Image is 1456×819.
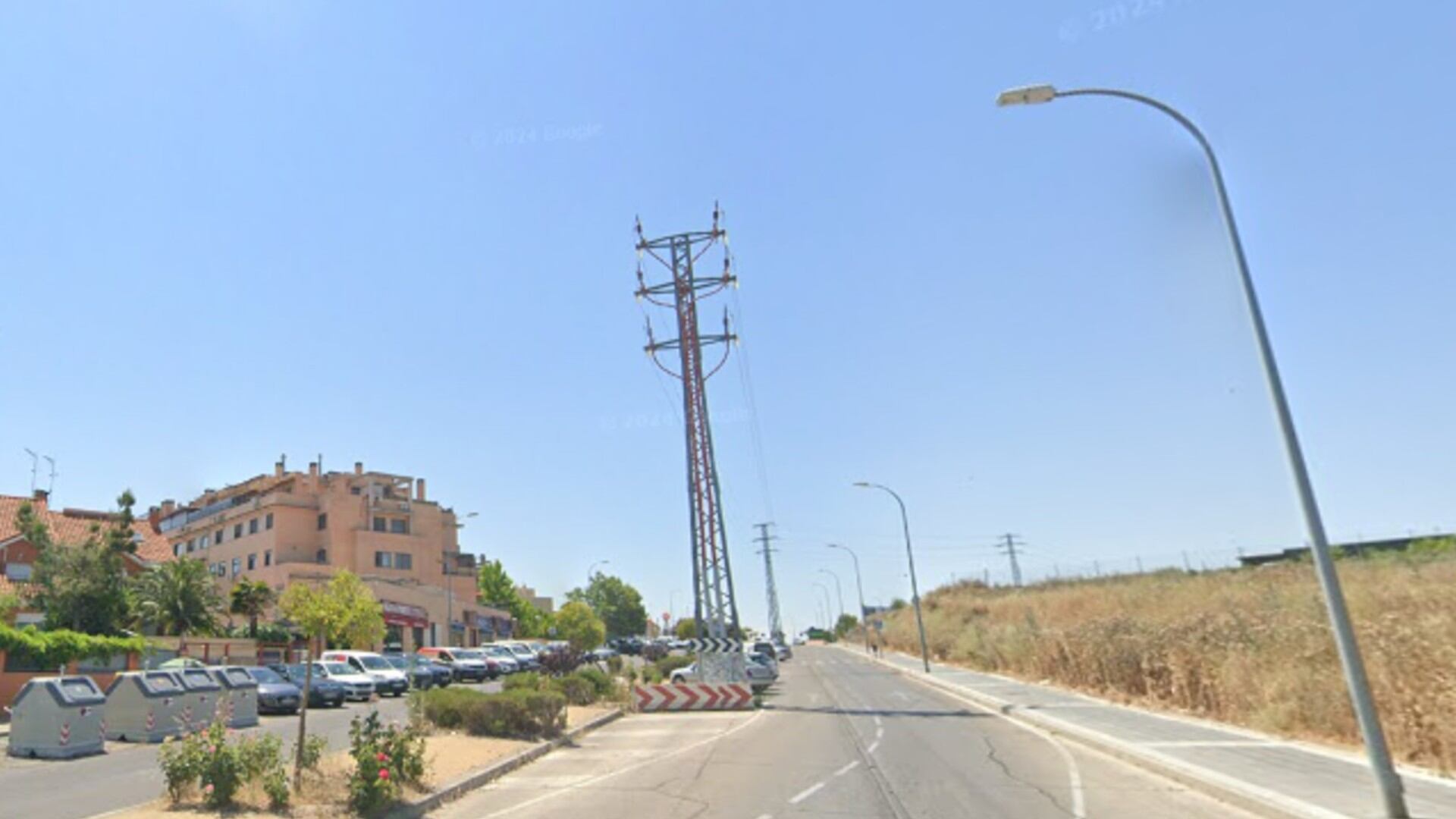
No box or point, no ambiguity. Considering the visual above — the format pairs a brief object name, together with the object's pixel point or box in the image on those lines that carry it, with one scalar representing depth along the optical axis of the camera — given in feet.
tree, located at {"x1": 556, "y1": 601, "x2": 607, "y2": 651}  177.27
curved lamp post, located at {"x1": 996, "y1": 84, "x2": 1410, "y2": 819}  28.14
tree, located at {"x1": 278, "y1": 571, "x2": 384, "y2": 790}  41.88
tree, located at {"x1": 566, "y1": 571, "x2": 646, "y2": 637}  400.67
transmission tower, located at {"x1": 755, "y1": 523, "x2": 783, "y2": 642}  331.00
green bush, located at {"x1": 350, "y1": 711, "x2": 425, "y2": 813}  32.63
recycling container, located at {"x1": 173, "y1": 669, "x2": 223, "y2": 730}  65.16
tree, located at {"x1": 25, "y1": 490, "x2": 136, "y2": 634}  113.09
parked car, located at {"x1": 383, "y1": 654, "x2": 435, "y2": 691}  115.03
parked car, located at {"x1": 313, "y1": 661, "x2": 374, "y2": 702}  103.12
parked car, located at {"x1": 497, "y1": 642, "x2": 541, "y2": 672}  157.79
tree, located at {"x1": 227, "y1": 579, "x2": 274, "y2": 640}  148.15
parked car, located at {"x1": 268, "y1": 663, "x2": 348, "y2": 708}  96.37
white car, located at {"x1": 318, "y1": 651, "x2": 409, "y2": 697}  111.86
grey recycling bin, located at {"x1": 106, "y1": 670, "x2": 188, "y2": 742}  63.21
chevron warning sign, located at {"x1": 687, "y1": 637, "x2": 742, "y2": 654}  93.45
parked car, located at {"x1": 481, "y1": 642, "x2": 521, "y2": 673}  150.00
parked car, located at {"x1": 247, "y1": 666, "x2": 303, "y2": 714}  85.35
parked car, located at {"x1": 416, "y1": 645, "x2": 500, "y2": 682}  137.49
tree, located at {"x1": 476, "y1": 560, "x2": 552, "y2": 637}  300.81
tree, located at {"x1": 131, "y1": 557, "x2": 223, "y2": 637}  129.90
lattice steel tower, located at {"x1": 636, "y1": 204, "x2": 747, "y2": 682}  94.84
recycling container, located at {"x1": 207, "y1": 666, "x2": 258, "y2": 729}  70.28
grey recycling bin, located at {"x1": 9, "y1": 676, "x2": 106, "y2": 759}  54.80
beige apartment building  203.00
